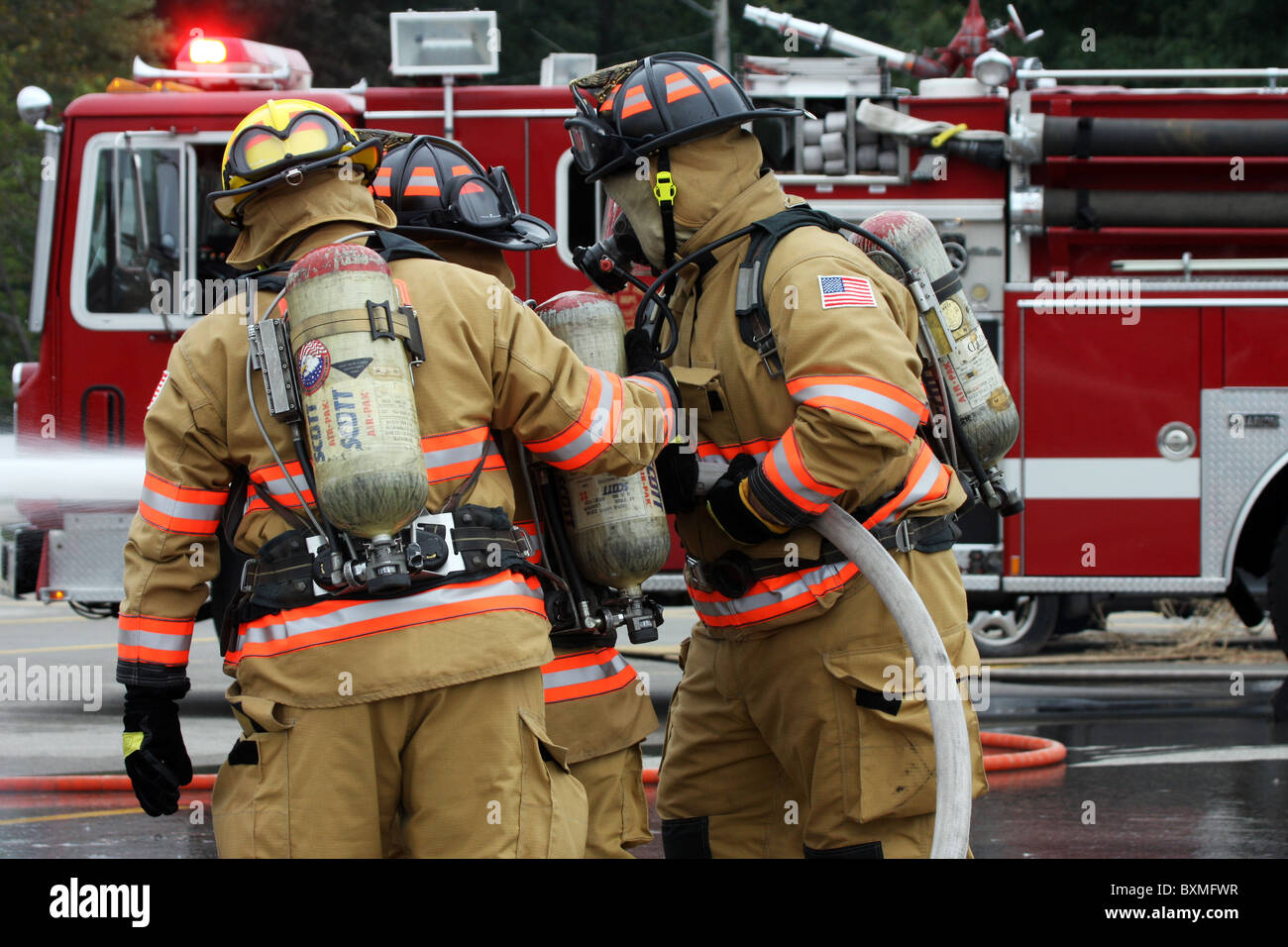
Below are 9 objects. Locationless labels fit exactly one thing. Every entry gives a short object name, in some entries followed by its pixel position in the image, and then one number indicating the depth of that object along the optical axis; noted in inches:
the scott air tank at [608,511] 249.3
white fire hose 244.2
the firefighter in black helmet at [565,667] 258.1
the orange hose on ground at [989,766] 449.7
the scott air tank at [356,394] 201.6
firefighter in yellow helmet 216.7
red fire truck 521.7
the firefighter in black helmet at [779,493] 247.4
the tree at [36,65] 1201.4
